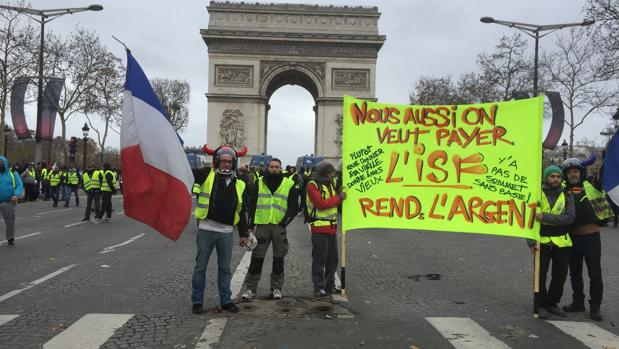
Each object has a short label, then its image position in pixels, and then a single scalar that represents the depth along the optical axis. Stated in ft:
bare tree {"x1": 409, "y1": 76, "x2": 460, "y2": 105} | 190.46
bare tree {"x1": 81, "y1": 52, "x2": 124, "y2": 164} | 148.05
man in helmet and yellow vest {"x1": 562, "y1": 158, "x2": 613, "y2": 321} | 19.51
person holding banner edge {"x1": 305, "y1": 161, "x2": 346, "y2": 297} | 21.18
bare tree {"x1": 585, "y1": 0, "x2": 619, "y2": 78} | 75.31
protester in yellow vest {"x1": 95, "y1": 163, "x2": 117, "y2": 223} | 52.24
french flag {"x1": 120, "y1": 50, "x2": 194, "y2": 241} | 17.19
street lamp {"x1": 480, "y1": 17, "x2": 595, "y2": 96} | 68.23
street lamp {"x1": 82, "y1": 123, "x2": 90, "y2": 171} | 115.25
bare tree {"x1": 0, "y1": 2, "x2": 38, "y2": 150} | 100.94
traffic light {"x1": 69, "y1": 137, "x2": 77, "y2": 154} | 103.09
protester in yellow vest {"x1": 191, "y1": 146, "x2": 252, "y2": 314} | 18.47
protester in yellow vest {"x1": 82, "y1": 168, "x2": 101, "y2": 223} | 52.49
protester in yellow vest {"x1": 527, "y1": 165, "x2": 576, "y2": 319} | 19.06
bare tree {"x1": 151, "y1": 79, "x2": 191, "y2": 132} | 263.08
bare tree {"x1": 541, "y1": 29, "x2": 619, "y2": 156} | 108.27
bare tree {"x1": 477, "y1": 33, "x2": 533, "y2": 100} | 124.47
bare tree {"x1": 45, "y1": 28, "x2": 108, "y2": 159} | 138.78
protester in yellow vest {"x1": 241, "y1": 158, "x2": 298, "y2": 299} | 20.79
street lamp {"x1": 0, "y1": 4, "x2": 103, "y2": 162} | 76.23
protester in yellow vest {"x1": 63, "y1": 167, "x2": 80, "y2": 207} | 71.46
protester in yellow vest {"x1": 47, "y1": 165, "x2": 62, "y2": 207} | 75.92
